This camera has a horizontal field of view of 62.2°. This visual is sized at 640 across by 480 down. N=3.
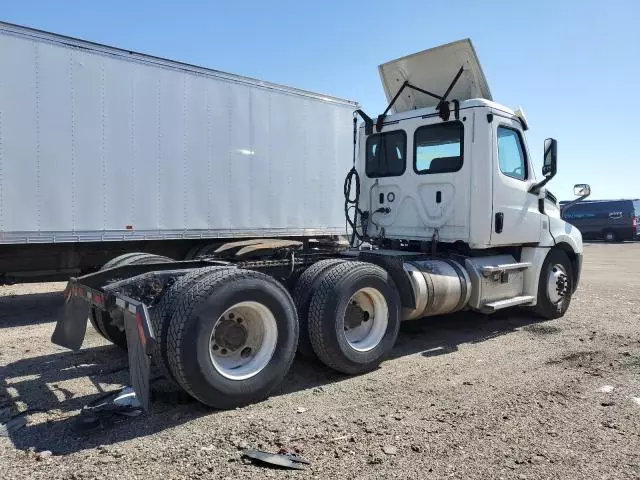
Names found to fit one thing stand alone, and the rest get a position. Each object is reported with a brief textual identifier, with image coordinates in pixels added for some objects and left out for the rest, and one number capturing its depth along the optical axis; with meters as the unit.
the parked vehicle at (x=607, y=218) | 26.02
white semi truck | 4.12
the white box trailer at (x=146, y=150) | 6.86
